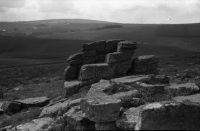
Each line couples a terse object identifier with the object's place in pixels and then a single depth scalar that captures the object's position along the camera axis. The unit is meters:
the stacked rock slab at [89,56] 25.83
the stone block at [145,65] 24.28
